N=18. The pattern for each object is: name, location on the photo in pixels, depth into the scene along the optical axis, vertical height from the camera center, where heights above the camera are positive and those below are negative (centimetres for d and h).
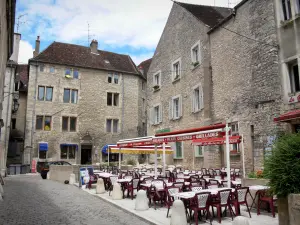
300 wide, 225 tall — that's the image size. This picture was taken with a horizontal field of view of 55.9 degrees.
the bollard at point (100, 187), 1144 -123
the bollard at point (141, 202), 784 -125
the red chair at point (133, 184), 994 -96
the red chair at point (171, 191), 739 -90
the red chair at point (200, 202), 617 -102
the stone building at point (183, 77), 1769 +563
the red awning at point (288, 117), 937 +130
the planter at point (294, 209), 429 -81
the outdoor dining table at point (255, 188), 711 -81
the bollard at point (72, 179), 1552 -119
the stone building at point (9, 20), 1087 +625
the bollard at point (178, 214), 577 -117
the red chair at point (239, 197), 686 -101
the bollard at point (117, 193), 989 -126
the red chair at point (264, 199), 680 -107
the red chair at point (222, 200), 644 -102
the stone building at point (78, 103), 2728 +553
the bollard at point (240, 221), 468 -107
